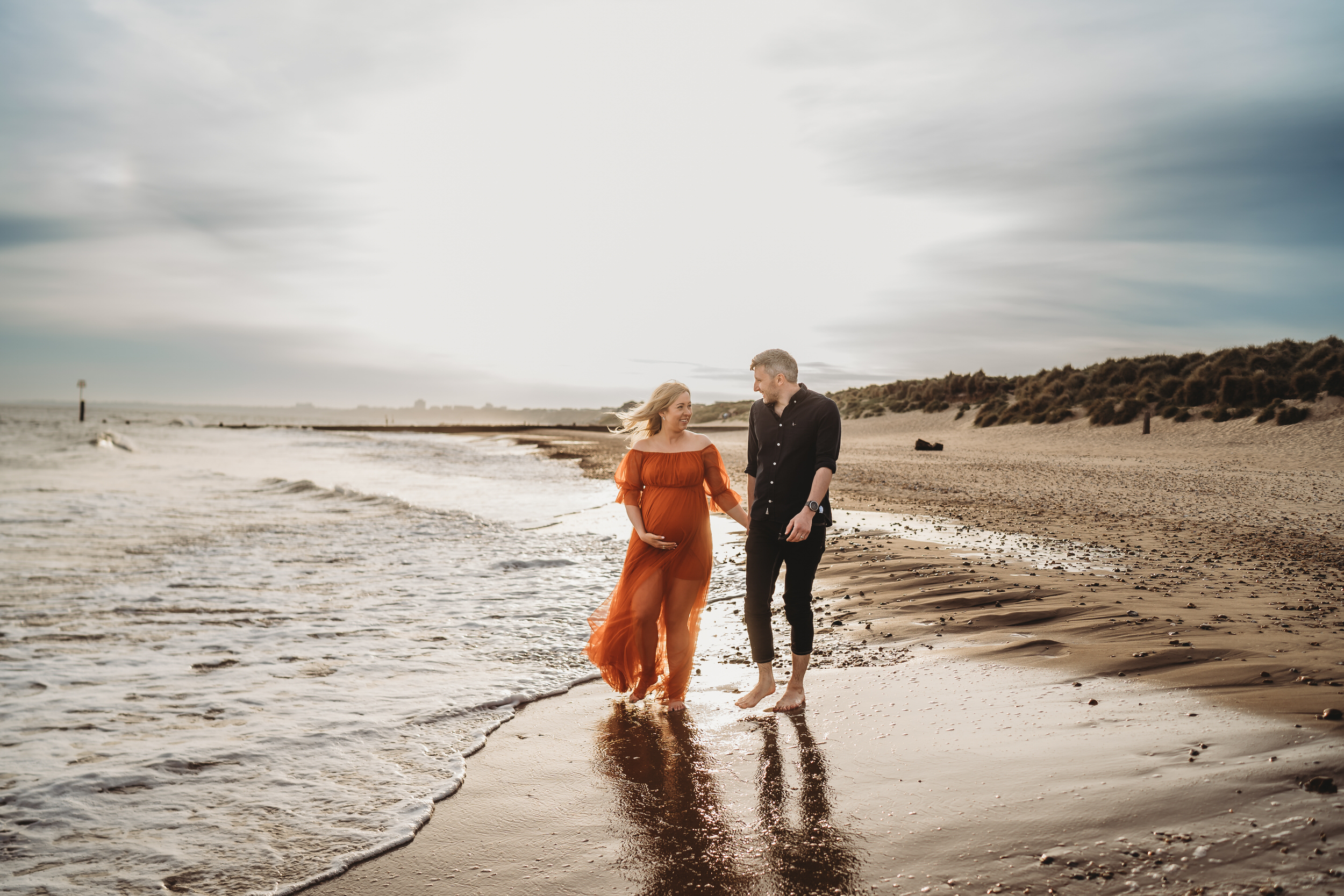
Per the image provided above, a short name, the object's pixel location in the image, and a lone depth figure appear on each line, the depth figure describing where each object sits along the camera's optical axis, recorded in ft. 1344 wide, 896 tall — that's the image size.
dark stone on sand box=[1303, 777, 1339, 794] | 9.80
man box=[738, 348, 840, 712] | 15.30
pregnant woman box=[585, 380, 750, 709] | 16.33
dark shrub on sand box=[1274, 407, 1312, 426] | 73.51
